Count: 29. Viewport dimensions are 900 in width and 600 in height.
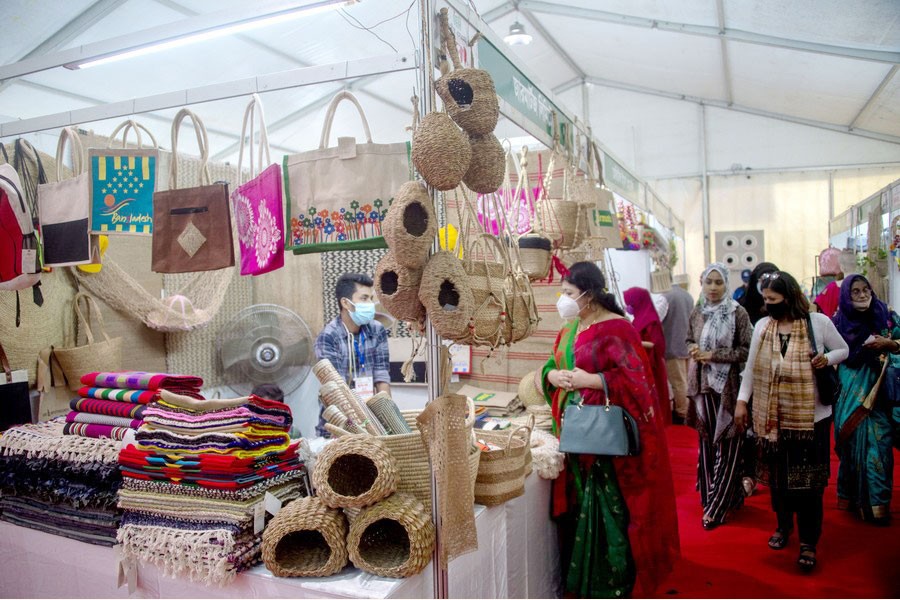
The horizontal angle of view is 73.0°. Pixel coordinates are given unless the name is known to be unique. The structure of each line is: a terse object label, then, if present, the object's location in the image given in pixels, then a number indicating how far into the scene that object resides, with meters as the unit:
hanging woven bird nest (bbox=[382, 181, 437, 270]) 1.43
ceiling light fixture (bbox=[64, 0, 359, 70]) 2.06
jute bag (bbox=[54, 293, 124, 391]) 3.29
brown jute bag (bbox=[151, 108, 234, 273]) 2.06
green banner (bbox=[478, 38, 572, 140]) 2.25
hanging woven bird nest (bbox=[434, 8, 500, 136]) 1.59
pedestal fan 4.53
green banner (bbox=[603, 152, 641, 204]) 4.65
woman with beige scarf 3.04
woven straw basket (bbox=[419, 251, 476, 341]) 1.47
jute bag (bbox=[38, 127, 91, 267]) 2.27
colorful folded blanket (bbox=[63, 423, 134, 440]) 2.11
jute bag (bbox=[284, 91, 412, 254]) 1.77
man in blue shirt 3.50
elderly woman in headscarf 3.67
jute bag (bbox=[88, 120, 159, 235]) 2.18
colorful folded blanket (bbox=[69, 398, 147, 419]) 2.12
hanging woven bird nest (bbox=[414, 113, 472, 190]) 1.46
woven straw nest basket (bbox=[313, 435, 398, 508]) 1.56
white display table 1.58
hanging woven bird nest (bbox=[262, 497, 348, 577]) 1.56
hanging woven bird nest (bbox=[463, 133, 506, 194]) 1.65
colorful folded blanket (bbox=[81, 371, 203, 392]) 2.15
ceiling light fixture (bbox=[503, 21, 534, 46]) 7.61
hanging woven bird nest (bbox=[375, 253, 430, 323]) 1.50
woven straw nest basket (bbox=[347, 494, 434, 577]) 1.52
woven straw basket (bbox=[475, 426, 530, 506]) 2.15
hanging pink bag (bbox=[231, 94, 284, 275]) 1.92
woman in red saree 2.71
